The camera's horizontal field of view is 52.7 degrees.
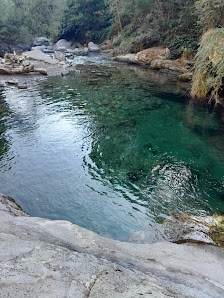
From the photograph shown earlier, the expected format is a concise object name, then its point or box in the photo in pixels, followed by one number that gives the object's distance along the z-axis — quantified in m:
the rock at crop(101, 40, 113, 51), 32.88
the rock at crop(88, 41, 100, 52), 34.03
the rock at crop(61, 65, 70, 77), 17.44
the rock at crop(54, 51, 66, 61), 23.49
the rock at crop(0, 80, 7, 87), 13.80
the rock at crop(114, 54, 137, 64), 23.09
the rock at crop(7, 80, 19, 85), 14.28
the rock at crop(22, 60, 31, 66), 17.47
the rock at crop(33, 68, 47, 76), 17.27
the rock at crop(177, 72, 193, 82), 15.31
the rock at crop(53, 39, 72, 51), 35.72
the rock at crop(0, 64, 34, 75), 16.44
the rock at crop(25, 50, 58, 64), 21.91
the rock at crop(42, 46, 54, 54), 31.40
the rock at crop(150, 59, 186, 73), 17.88
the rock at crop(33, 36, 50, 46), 37.17
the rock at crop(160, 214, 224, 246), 3.61
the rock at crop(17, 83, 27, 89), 13.38
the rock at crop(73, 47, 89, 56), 31.17
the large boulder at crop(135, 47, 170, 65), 20.44
